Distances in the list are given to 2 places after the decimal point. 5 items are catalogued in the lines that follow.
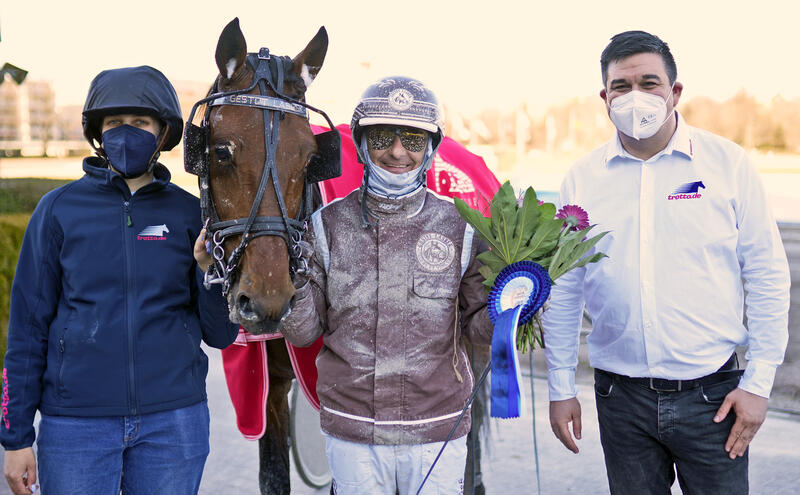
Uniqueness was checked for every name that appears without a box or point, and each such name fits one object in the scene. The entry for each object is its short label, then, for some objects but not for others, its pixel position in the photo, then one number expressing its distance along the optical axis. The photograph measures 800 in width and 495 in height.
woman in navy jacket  2.02
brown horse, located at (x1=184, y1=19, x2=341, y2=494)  1.96
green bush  5.81
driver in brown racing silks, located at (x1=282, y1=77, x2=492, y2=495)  2.10
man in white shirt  2.28
